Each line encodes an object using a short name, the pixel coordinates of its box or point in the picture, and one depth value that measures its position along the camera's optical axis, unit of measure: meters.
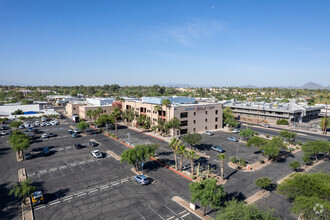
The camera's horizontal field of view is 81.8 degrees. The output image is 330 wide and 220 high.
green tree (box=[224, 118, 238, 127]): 81.68
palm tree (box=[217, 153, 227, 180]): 36.34
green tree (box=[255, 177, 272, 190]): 32.97
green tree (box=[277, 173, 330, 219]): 22.09
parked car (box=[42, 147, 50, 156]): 53.28
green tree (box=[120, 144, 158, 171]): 40.31
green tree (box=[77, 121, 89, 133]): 72.64
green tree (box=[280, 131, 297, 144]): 60.88
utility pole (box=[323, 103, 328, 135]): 80.06
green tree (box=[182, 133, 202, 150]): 52.91
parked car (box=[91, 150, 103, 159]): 50.94
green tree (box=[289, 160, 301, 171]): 41.55
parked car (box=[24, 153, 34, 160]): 50.56
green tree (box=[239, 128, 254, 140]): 62.56
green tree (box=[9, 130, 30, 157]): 47.62
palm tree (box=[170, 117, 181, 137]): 67.94
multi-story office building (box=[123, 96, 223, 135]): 75.62
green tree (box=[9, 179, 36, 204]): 28.53
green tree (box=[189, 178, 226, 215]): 25.59
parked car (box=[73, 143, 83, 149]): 59.54
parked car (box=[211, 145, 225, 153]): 56.36
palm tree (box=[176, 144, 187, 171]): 38.51
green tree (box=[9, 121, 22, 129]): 82.38
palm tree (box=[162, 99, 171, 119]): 74.94
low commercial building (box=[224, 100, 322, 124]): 98.06
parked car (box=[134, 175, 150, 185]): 36.70
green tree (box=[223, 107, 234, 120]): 95.44
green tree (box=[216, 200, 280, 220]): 19.52
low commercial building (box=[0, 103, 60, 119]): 115.31
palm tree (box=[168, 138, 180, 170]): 40.90
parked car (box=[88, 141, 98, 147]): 61.37
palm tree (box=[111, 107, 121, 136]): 76.88
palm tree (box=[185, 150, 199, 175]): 37.44
